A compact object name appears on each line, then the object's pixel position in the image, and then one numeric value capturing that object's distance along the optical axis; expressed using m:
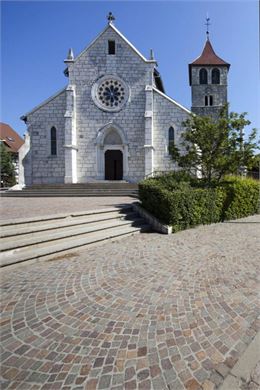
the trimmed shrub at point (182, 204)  7.88
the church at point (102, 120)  19.94
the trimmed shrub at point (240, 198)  10.31
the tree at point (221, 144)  10.52
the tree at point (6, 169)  29.91
